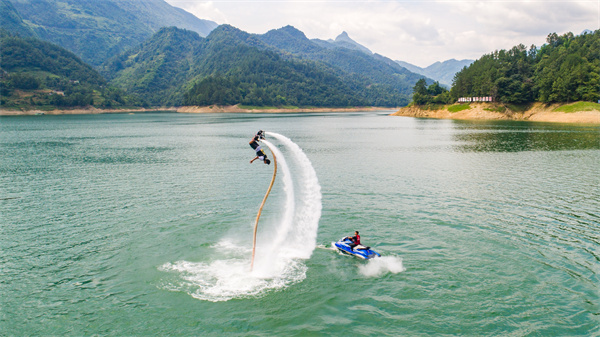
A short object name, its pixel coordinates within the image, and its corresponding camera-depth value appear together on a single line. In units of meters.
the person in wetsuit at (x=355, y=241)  26.56
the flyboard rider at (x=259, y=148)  20.17
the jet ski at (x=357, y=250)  25.92
